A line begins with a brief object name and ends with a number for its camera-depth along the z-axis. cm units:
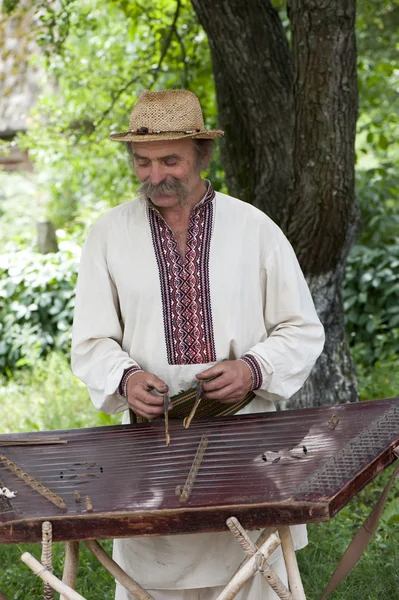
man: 301
